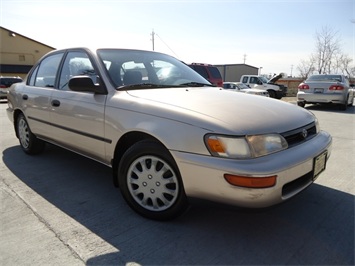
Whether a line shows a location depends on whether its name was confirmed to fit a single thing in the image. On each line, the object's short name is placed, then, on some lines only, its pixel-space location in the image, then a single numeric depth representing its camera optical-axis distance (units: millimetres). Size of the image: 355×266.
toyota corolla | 2027
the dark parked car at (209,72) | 11961
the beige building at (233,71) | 49531
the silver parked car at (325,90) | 10359
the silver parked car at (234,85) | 15724
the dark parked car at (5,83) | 15375
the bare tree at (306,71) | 38131
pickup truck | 18094
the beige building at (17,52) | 31578
